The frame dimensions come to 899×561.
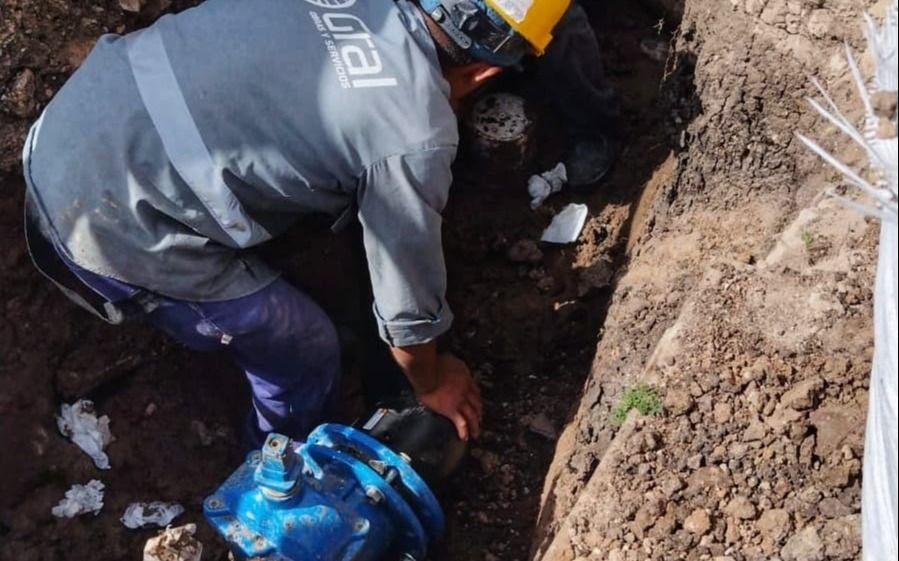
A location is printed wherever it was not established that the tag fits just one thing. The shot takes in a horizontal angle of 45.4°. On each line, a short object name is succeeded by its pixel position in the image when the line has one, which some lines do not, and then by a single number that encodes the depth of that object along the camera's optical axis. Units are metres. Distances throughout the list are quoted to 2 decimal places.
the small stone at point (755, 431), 2.43
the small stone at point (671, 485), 2.43
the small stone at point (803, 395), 2.41
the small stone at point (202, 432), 3.33
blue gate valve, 2.63
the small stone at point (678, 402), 2.52
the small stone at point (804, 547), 2.24
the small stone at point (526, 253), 3.54
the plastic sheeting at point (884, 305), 1.53
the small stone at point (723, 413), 2.48
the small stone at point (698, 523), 2.36
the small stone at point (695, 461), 2.45
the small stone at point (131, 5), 3.21
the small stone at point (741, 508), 2.35
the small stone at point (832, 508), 2.29
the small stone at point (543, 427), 3.23
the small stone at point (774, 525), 2.31
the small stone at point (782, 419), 2.41
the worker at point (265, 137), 2.55
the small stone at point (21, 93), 3.08
